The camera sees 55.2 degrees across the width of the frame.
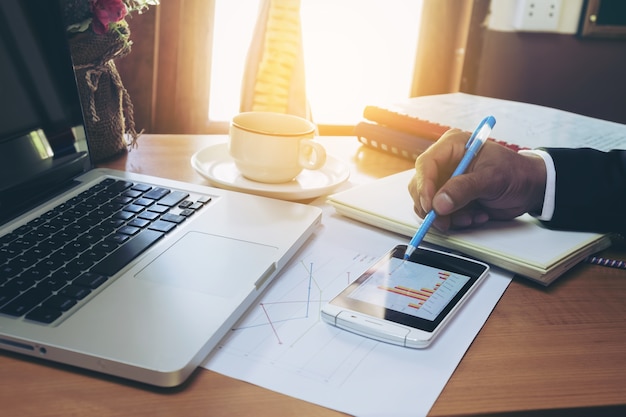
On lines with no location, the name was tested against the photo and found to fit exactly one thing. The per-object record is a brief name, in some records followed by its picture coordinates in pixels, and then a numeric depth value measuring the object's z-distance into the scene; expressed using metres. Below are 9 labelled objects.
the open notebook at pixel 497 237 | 0.65
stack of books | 1.02
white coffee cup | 0.81
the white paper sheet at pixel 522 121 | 0.99
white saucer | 0.81
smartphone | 0.52
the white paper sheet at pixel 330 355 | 0.45
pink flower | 0.82
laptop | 0.46
